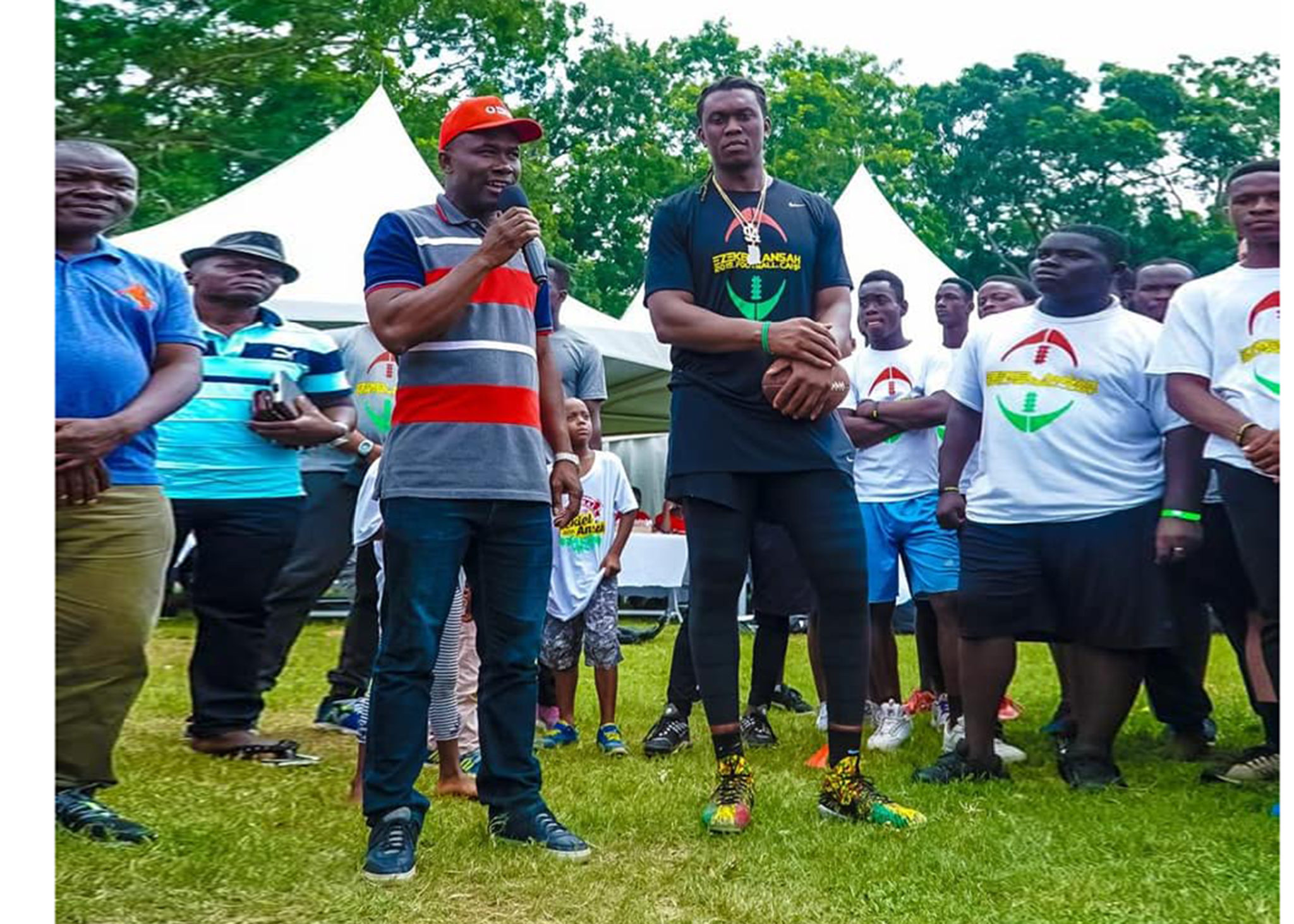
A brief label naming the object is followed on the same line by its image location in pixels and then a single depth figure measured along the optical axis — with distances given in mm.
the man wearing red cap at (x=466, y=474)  3979
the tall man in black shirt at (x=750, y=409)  4473
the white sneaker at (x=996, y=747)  5930
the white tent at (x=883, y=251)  16531
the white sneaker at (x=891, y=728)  6309
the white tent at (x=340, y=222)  12297
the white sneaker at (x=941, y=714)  6664
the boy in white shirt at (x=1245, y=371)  4676
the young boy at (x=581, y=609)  6543
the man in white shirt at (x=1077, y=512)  5312
